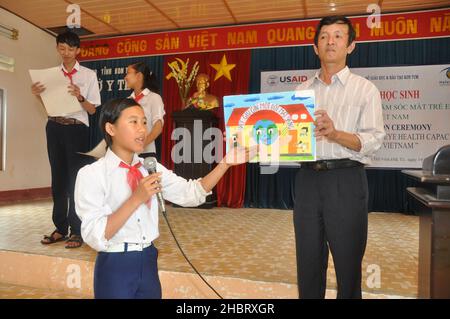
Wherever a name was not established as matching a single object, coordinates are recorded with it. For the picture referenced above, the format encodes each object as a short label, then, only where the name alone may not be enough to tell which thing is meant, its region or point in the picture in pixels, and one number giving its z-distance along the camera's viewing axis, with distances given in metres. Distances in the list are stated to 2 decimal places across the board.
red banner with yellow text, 4.50
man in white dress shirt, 1.34
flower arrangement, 5.23
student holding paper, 2.40
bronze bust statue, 4.99
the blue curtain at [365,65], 4.49
